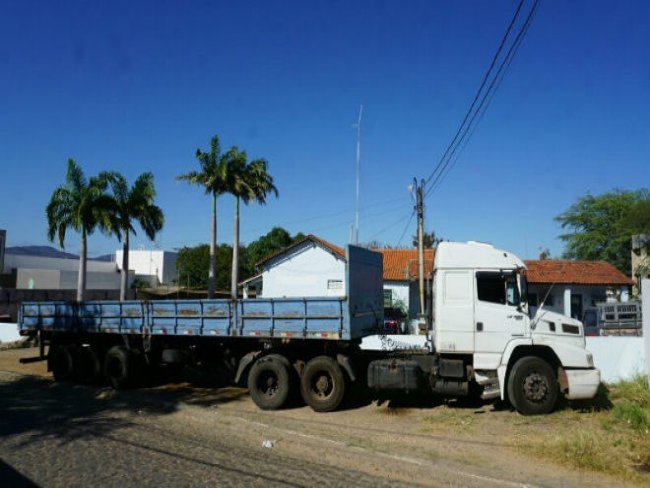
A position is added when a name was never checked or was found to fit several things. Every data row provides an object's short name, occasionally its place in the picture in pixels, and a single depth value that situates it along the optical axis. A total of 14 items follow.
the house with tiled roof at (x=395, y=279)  30.91
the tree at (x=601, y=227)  50.66
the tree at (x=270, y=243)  53.27
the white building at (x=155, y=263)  82.88
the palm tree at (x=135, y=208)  26.72
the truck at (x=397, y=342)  9.54
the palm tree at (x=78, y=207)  24.77
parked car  14.06
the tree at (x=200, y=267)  57.31
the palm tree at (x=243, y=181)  30.61
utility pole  20.70
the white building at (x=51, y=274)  53.06
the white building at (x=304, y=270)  31.44
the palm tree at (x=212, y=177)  30.30
